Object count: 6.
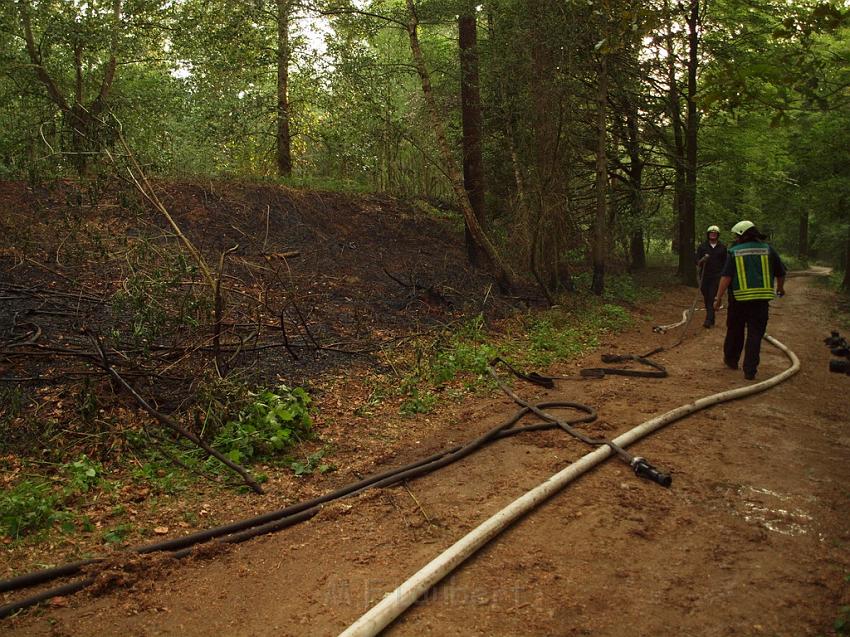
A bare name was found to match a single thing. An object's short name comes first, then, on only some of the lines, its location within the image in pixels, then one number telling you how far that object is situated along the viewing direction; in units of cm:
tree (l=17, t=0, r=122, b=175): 1284
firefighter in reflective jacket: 813
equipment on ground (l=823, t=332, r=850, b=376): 860
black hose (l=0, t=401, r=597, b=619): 361
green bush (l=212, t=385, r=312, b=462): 568
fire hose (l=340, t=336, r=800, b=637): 315
